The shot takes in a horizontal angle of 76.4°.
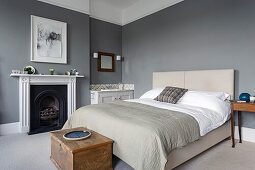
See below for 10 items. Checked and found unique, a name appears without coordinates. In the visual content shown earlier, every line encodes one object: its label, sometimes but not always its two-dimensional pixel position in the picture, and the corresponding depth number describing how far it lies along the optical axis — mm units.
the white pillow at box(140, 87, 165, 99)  3413
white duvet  2054
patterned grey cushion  2880
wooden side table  2320
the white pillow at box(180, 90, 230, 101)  2756
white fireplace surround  3164
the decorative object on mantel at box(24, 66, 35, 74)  3267
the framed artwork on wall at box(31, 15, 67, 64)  3418
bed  1489
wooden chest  1562
